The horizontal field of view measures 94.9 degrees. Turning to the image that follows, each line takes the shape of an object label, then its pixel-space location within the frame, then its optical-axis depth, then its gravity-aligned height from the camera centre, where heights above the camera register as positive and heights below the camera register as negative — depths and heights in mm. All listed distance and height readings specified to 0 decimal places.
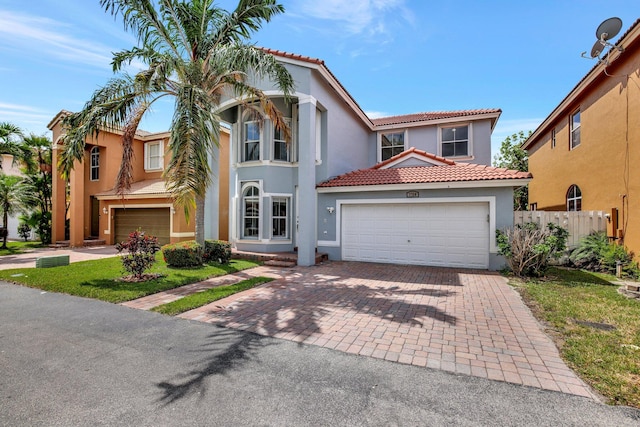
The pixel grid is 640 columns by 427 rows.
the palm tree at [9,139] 16016 +4260
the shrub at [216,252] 11312 -1414
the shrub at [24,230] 20781 -1022
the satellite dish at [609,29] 9344 +6079
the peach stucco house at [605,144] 9336 +2872
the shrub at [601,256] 9375 -1405
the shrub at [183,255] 10227 -1377
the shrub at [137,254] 8305 -1116
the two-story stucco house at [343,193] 10742 +915
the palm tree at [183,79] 8727 +4690
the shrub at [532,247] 8984 -1005
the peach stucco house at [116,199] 16375 +990
